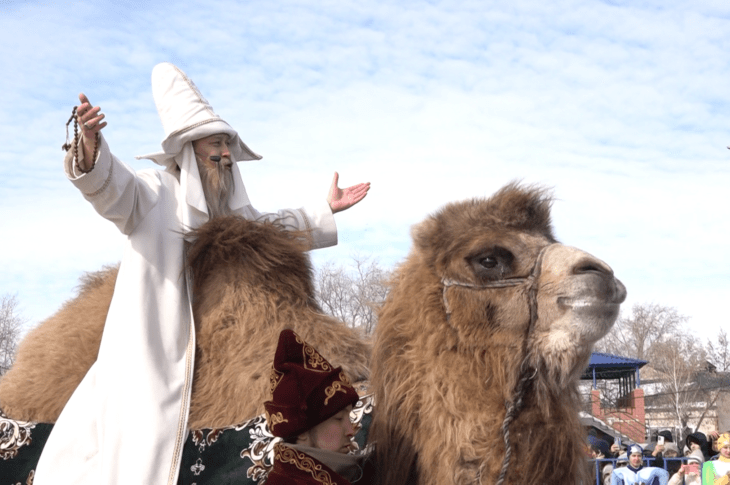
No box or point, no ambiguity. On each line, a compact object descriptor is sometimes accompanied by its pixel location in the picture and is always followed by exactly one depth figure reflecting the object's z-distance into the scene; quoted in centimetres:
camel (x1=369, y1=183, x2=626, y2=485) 297
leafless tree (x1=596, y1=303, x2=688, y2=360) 5312
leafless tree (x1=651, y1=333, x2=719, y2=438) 4503
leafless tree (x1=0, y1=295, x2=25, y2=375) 2283
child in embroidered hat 296
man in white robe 377
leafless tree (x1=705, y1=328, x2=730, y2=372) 5092
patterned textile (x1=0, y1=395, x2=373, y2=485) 352
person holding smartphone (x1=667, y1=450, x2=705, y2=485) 1046
